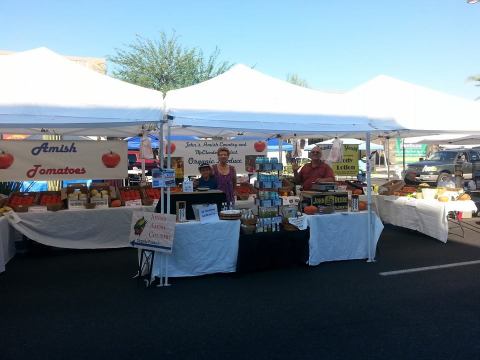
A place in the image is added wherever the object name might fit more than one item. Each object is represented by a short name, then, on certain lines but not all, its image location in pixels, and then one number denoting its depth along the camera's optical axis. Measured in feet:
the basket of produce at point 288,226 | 17.98
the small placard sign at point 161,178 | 16.05
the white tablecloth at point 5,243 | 18.09
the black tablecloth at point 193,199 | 17.43
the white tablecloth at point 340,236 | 18.65
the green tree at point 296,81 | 152.85
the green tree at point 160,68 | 75.51
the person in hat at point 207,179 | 19.79
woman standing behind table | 20.22
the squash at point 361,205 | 20.31
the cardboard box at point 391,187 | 27.81
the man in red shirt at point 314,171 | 22.38
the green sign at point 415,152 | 114.21
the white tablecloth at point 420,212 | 22.98
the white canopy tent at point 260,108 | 16.74
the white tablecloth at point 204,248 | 16.85
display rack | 17.48
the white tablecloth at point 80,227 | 20.67
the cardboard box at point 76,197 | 21.61
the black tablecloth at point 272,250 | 17.30
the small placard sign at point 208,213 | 17.07
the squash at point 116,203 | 22.20
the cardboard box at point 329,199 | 19.20
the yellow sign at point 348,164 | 32.81
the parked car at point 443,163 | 58.08
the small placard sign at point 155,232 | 15.92
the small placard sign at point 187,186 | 18.31
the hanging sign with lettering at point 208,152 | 33.55
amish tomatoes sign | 23.20
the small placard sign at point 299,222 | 17.93
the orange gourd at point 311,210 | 18.88
